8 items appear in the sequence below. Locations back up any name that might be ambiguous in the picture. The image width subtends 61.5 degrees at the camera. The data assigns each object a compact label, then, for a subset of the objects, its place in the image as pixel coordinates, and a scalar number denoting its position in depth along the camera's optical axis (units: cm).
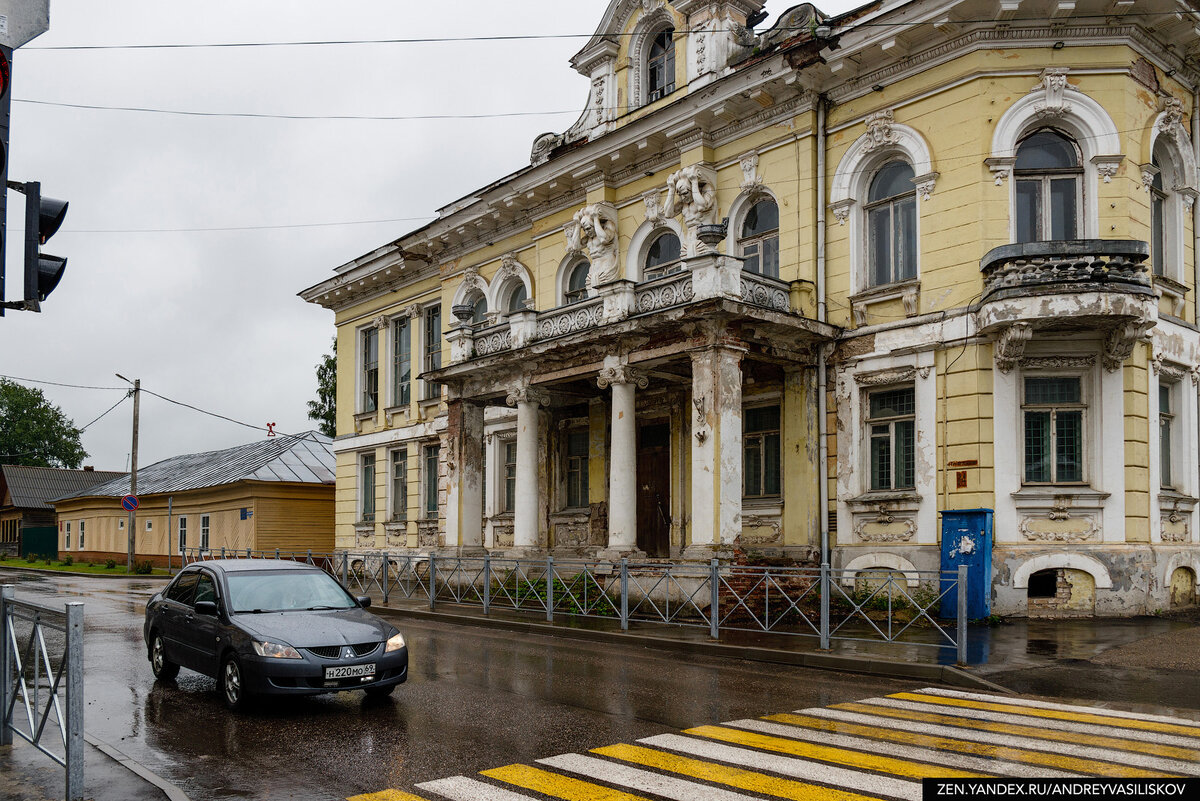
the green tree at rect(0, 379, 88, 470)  9019
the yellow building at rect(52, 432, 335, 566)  3834
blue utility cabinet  1622
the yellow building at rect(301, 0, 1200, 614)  1664
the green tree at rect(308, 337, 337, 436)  5834
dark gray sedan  965
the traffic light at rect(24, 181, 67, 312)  595
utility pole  4016
